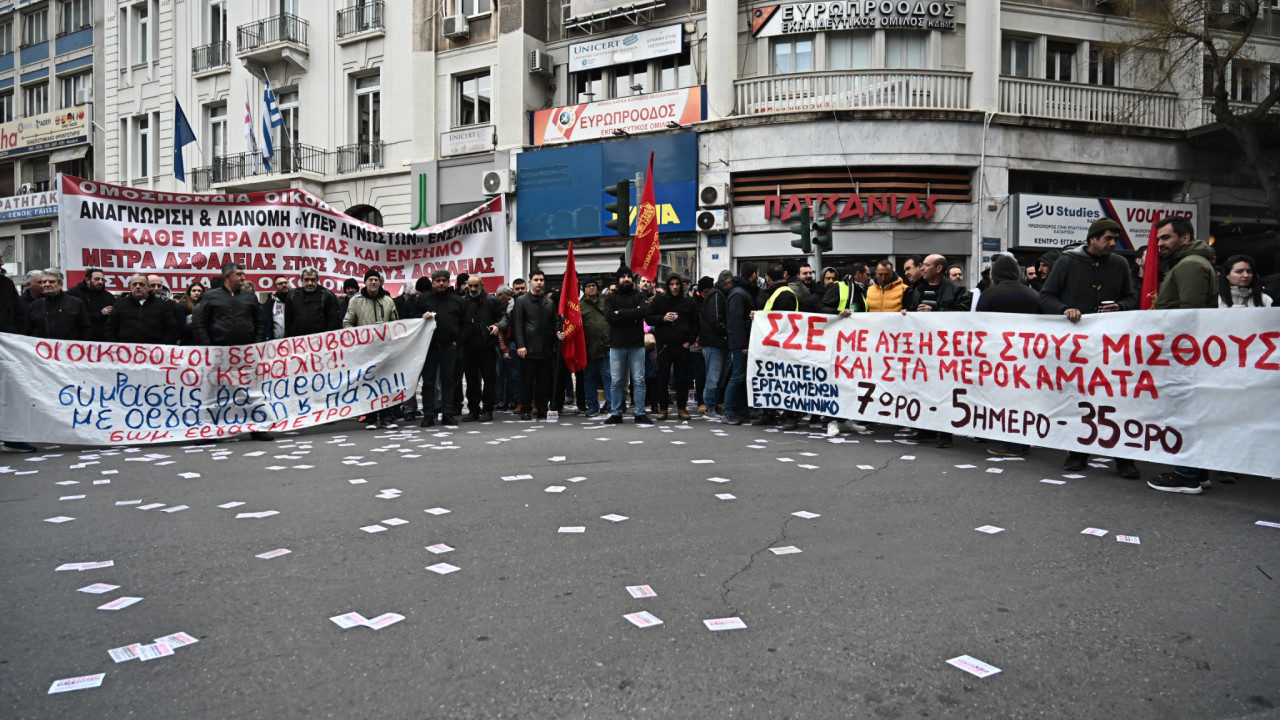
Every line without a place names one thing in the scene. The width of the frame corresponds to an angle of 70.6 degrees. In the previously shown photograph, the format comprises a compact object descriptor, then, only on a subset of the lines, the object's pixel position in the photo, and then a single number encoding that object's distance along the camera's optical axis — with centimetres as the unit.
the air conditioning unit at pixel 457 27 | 2461
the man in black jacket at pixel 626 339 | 1046
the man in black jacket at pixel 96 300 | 973
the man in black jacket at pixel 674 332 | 1065
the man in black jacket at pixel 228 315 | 958
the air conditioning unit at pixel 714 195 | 2105
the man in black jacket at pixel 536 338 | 1106
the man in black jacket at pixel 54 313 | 941
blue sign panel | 2167
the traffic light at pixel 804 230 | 1603
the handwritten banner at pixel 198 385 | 879
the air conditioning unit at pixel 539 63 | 2356
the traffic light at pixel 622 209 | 1332
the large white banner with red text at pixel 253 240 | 1004
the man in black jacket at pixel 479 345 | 1097
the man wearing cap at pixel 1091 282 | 721
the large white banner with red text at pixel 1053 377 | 610
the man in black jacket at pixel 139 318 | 959
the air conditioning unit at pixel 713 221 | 2111
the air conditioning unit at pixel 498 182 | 2392
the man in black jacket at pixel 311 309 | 1030
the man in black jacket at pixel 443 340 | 1059
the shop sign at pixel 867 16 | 2030
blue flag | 2369
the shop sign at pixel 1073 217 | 2016
